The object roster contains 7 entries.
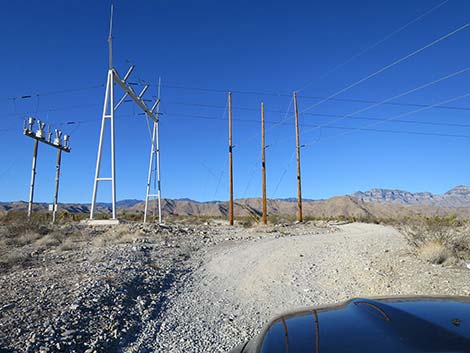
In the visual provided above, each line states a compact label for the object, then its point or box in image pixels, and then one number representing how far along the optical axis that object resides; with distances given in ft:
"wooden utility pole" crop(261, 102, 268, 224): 100.59
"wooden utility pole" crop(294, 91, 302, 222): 104.88
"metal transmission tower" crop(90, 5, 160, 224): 69.72
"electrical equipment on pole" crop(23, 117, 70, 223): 93.04
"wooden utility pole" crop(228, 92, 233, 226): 97.76
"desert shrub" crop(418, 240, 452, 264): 31.50
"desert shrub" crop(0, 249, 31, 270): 31.76
